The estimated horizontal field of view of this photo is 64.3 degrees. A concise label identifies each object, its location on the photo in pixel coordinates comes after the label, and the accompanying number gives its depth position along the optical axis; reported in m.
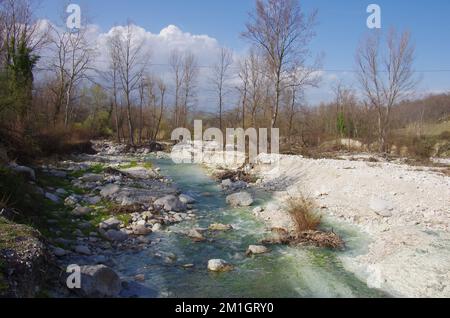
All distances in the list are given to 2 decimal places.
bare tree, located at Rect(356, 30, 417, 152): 24.96
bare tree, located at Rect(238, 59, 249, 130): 35.81
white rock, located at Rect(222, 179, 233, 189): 15.76
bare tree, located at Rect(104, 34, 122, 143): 33.41
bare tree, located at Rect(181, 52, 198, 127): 42.83
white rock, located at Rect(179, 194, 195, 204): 12.46
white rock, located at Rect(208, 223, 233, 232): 9.80
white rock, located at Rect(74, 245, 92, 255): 7.43
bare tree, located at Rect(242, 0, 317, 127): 20.41
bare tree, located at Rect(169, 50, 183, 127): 43.45
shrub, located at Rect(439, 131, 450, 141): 33.47
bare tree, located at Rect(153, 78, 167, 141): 42.56
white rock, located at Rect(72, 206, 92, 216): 10.25
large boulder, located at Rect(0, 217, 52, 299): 4.80
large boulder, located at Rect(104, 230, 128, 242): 8.61
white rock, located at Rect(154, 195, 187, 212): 11.47
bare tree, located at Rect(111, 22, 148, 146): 32.91
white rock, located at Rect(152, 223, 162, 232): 9.65
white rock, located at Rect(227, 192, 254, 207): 12.49
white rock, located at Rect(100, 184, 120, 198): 12.48
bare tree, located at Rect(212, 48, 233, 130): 40.49
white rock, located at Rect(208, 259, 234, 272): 7.10
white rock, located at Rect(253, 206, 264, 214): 11.40
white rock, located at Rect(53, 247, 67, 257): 6.92
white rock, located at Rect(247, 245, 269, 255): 8.04
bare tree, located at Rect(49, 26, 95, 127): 27.19
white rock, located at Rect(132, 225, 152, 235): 9.21
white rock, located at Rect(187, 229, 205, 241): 8.98
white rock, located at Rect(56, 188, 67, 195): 12.34
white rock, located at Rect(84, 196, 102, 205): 11.74
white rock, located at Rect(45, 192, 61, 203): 11.20
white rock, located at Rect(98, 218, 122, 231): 9.27
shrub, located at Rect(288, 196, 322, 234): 9.10
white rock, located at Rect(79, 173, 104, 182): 14.92
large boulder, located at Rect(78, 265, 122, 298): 5.58
